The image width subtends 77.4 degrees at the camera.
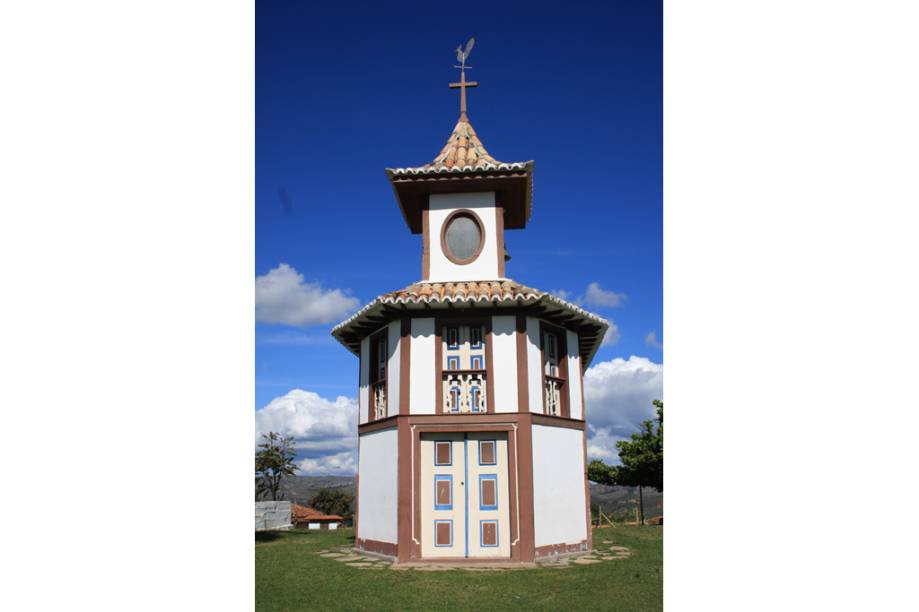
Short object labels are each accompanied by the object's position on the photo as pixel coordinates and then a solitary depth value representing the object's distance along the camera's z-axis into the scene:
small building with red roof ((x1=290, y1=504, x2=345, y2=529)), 29.98
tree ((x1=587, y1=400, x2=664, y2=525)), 26.11
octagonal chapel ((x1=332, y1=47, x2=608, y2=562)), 11.49
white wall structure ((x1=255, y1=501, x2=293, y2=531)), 20.66
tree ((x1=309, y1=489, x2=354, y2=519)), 46.34
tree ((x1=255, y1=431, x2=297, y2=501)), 27.16
